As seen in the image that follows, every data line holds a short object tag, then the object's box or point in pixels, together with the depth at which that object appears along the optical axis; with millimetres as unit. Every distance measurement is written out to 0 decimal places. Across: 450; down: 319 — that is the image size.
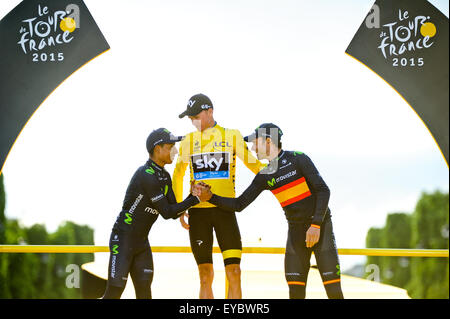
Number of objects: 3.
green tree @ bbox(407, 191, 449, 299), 29453
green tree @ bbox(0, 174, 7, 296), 19591
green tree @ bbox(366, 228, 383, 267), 37375
